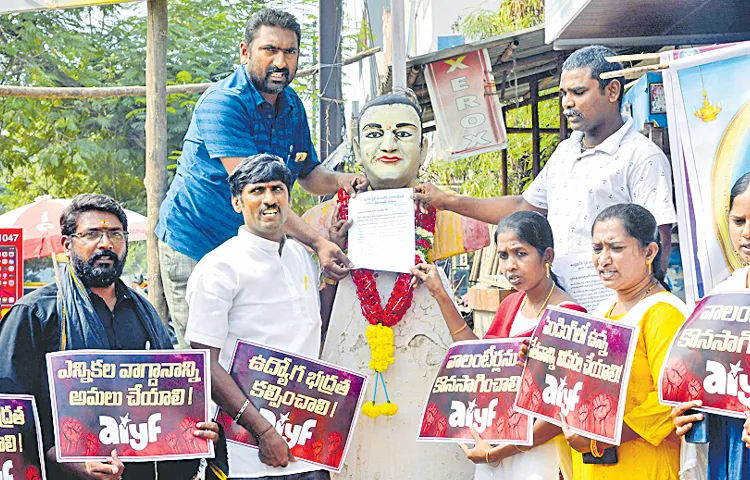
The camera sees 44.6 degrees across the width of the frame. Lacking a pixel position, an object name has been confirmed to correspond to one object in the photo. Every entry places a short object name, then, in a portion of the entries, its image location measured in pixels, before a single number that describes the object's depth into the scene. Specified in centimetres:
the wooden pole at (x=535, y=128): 935
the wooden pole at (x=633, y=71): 356
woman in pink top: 357
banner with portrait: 360
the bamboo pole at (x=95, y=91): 734
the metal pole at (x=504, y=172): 1033
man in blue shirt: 420
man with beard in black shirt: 332
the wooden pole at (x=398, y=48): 568
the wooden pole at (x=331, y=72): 819
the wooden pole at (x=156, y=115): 570
